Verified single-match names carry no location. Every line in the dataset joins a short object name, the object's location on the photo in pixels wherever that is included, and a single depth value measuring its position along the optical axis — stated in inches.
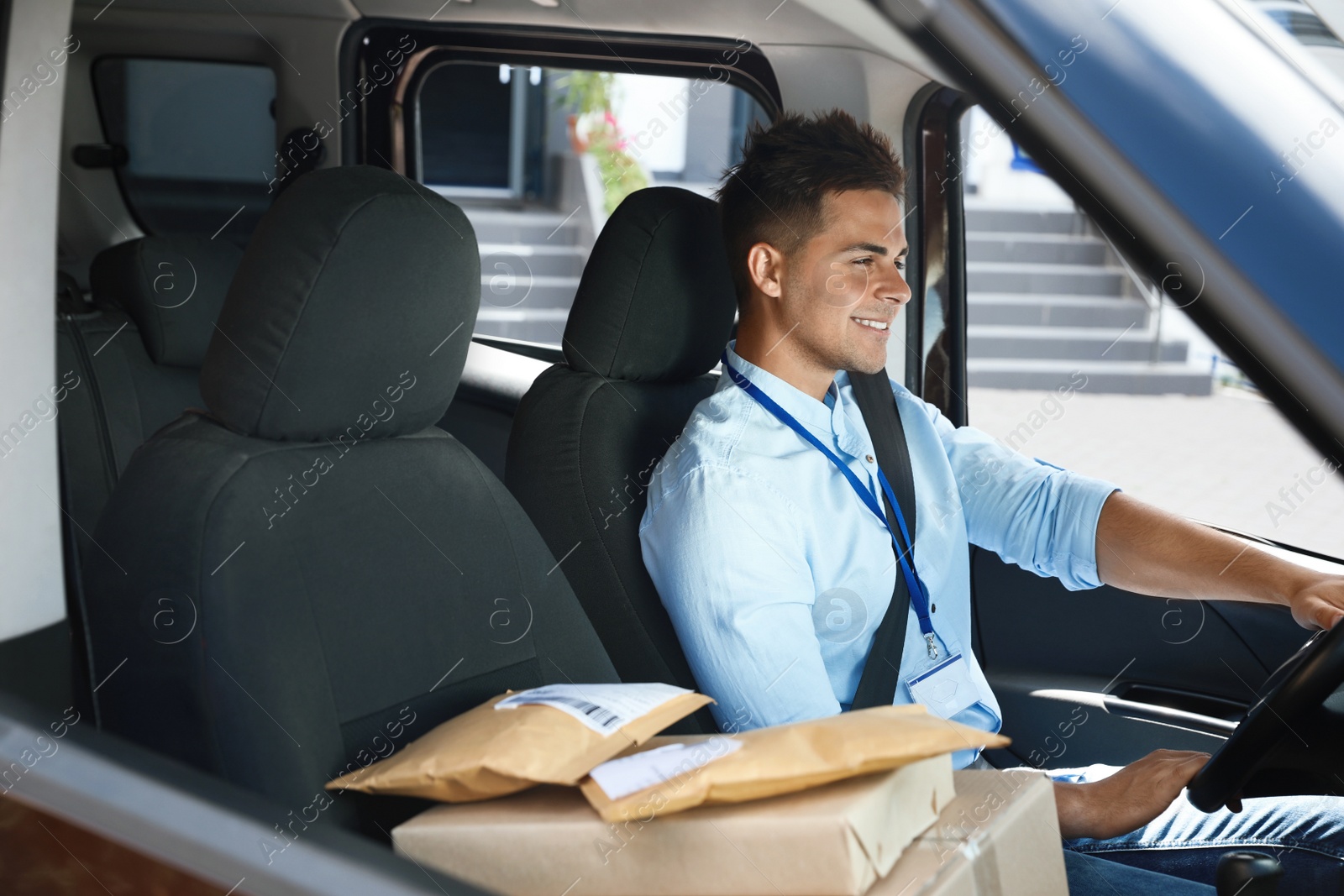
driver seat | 62.8
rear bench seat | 82.1
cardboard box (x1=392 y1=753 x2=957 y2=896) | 34.8
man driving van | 58.8
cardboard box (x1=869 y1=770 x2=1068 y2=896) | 36.3
